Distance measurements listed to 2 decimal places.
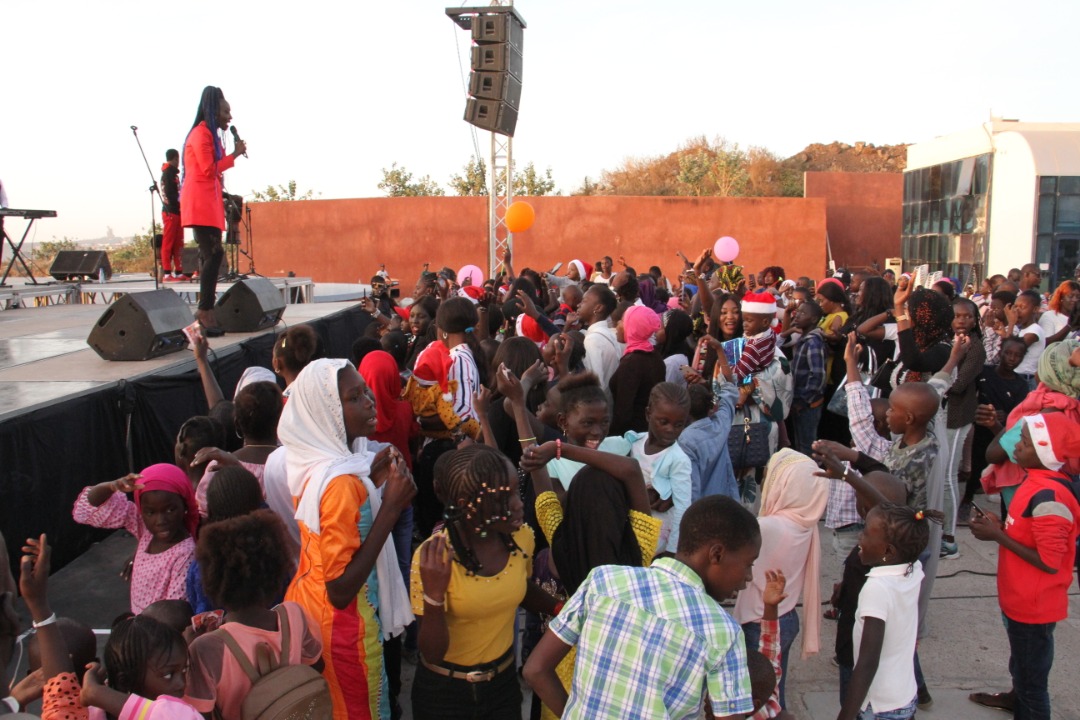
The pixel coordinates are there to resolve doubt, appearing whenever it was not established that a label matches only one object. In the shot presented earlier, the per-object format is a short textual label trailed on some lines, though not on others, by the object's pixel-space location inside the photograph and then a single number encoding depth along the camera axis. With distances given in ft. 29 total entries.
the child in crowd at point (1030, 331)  20.36
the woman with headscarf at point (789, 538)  9.90
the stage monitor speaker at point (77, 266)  44.32
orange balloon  42.37
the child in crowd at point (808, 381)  18.21
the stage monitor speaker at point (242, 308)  22.95
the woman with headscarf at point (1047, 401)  12.91
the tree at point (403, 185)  118.62
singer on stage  19.63
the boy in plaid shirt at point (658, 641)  5.99
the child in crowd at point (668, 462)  10.68
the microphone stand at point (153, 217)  24.48
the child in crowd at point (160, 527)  9.41
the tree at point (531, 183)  112.16
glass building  55.52
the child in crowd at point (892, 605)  8.86
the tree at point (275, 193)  115.03
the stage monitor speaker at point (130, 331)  17.71
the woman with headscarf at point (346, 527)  8.00
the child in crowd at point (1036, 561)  10.35
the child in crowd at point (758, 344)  15.87
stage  12.96
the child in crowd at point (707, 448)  12.00
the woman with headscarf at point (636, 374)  16.28
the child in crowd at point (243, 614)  7.10
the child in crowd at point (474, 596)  7.60
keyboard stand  34.91
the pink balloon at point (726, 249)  36.81
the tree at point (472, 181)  113.91
